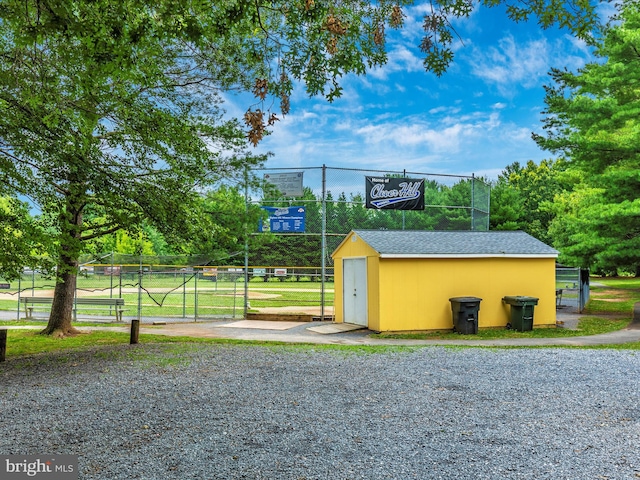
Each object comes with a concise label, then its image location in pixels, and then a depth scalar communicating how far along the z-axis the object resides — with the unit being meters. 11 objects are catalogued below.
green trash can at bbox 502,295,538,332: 14.19
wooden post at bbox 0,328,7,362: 9.26
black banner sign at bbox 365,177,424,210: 16.89
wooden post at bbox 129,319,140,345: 11.30
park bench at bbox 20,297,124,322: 16.91
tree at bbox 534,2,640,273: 17.48
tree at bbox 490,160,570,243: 47.09
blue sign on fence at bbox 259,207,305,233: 16.81
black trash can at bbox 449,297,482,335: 13.62
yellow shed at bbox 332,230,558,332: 13.79
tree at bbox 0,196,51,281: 8.17
